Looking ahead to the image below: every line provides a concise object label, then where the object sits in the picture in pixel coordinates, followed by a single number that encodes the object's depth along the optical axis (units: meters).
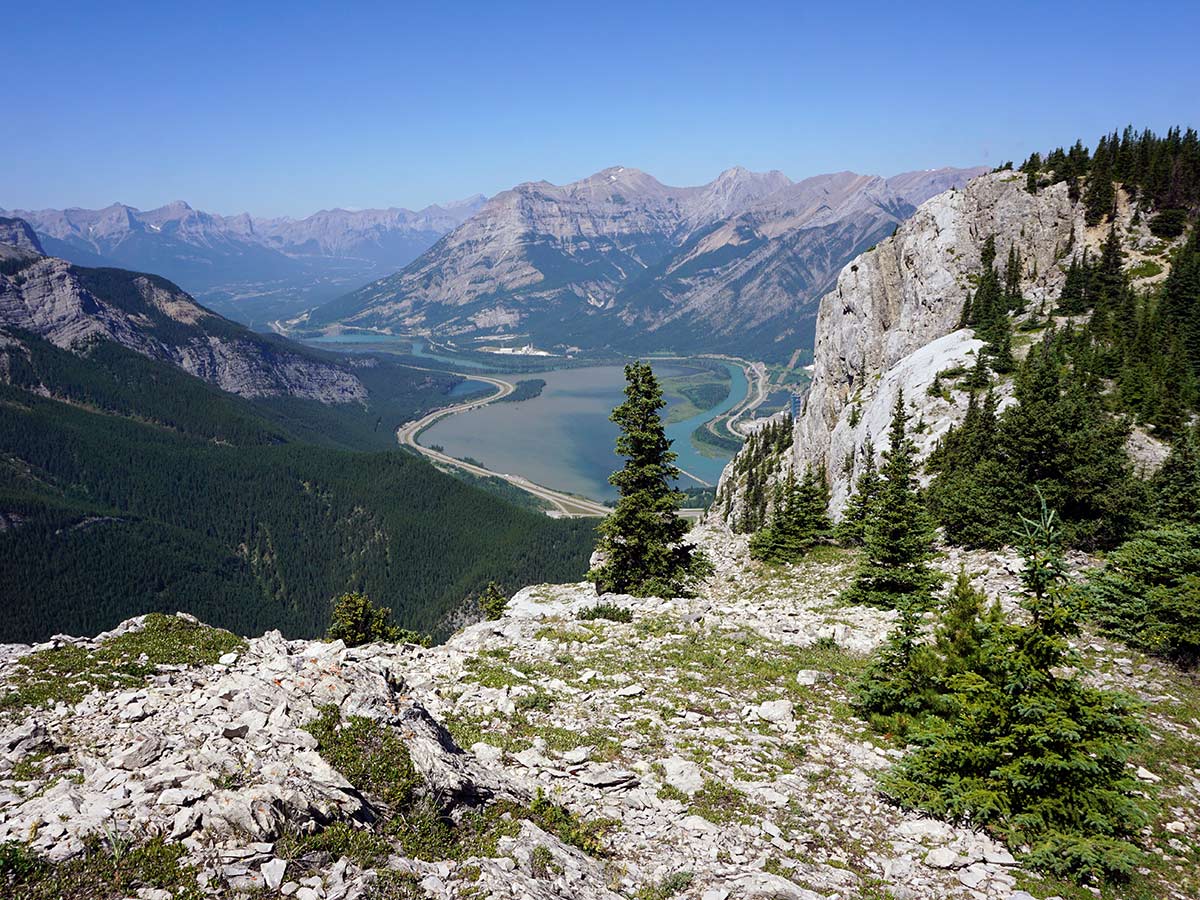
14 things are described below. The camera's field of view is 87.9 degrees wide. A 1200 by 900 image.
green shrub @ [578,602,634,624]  28.81
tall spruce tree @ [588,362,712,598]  36.84
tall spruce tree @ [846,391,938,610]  29.28
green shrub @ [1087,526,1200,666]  20.20
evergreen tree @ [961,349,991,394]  53.59
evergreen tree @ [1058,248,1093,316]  65.44
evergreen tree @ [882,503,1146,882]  11.70
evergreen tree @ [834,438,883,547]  43.66
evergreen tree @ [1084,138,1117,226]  76.56
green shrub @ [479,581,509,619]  43.45
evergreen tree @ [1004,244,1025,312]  71.38
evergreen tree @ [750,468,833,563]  44.81
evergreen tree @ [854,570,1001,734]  15.24
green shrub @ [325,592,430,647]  46.81
